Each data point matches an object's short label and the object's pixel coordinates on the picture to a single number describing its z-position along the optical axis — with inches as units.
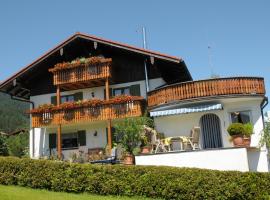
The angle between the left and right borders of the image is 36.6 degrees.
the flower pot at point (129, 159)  830.5
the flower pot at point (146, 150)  821.9
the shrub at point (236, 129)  777.8
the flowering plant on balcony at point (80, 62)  1003.9
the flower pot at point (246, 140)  775.7
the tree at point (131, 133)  848.3
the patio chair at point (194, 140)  811.4
